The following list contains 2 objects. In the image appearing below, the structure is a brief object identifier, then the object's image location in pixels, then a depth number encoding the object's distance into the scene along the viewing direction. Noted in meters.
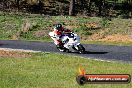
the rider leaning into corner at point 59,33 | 26.22
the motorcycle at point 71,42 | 25.99
